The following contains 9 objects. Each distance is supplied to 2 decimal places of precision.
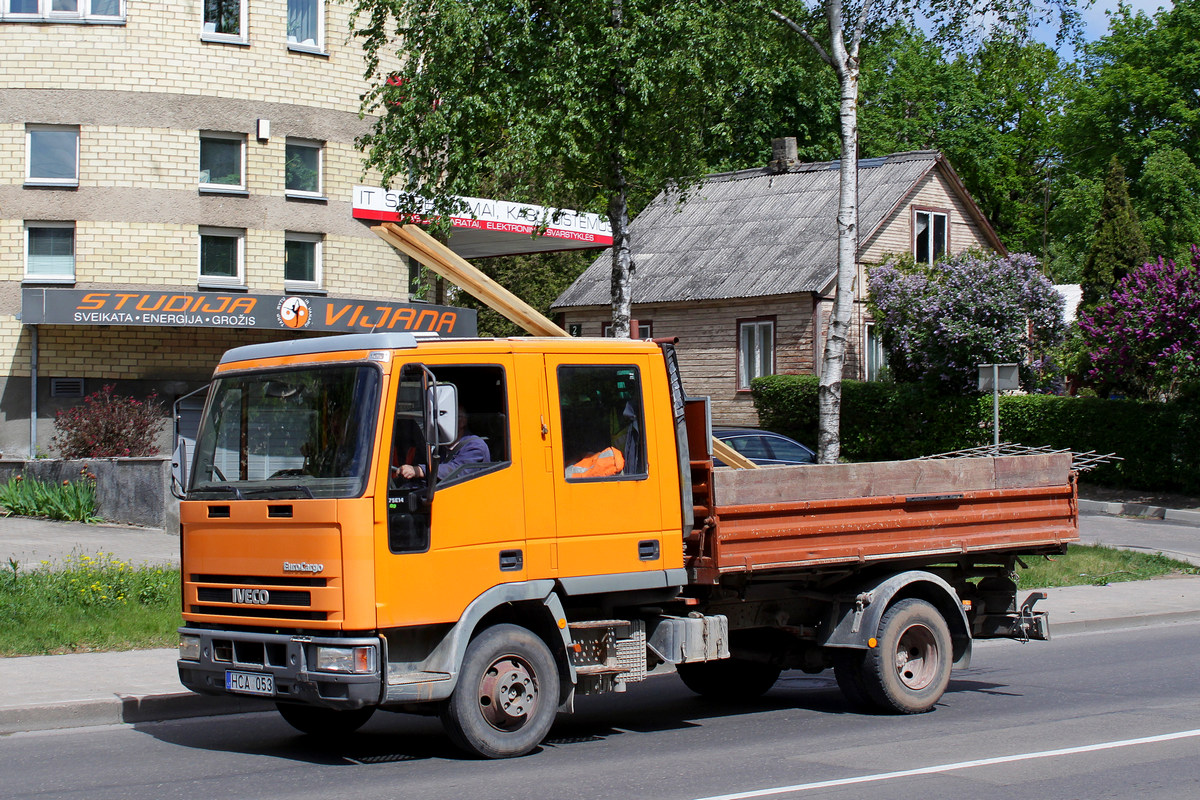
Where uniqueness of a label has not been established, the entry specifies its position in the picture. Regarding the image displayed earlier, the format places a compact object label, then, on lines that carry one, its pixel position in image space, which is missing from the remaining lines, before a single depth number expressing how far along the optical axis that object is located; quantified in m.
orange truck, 7.28
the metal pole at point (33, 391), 25.19
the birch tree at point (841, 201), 20.62
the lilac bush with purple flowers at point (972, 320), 29.39
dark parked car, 22.25
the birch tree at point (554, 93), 17.38
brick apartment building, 25.25
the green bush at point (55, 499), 19.89
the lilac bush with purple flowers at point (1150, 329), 25.28
